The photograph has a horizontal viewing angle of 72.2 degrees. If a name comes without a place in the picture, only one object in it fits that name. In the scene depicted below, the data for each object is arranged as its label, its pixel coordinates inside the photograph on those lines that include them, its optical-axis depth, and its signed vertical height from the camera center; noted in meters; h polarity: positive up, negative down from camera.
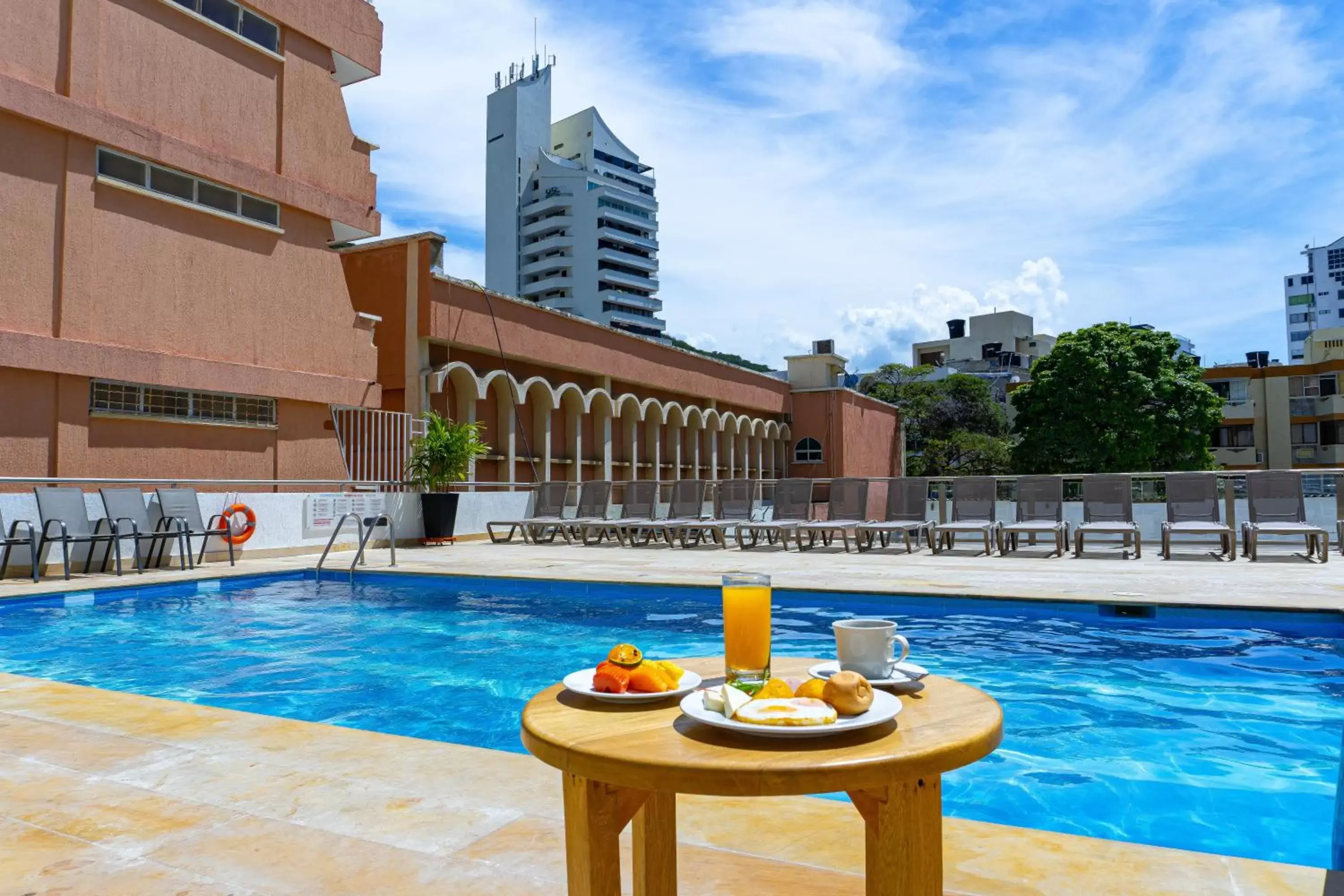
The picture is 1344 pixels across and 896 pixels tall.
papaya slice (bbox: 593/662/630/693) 1.44 -0.30
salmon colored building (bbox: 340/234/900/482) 16.92 +2.39
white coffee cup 1.51 -0.26
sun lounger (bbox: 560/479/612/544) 15.98 -0.23
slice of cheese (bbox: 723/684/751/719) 1.26 -0.29
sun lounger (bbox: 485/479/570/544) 15.95 -0.46
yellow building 45.03 +3.66
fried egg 1.21 -0.30
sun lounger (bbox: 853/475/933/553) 12.96 -0.25
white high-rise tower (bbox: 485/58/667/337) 83.69 +25.13
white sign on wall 13.47 -0.25
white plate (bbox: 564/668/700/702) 1.42 -0.32
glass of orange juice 1.50 -0.23
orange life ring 12.05 -0.41
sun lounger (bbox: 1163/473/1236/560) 11.74 -0.18
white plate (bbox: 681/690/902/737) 1.20 -0.31
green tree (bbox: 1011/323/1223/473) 32.25 +2.83
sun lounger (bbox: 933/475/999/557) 12.64 -0.27
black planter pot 15.05 -0.38
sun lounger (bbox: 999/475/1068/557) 12.47 -0.21
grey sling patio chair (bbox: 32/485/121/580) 9.56 -0.34
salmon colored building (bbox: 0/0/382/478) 11.24 +3.60
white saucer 1.49 -0.31
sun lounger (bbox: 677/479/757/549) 14.74 -0.26
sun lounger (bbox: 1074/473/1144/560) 11.95 -0.20
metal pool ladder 10.55 -0.44
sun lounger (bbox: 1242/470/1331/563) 11.12 -0.18
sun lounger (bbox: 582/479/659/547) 15.27 -0.38
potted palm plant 15.10 +0.35
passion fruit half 1.49 -0.27
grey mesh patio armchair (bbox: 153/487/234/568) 10.88 -0.28
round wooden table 1.12 -0.34
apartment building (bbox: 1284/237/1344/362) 113.25 +24.19
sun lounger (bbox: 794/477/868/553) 13.50 -0.24
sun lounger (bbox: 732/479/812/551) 14.14 -0.29
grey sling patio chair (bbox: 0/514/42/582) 9.29 -0.51
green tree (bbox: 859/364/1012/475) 44.41 +3.62
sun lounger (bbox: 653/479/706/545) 15.34 -0.21
